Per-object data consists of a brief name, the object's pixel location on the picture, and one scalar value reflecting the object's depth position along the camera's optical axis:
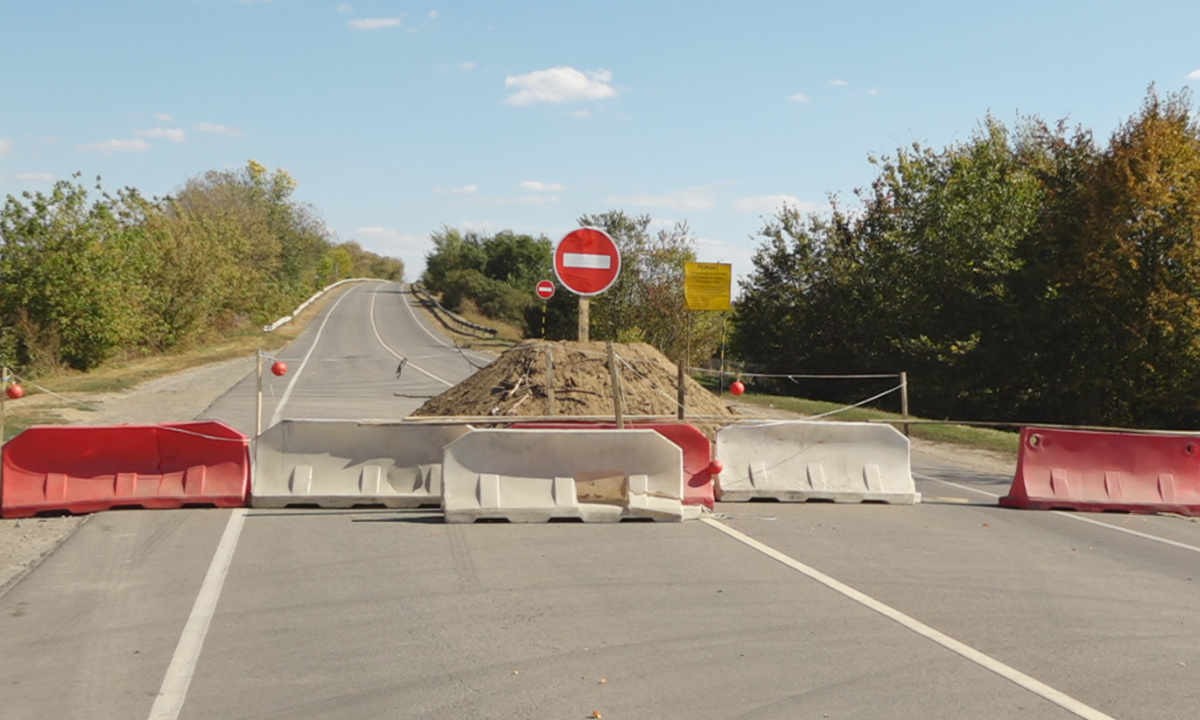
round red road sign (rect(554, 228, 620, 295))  13.37
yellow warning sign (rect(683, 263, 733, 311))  16.14
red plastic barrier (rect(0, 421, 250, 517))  10.34
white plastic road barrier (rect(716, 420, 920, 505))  11.88
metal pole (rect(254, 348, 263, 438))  11.10
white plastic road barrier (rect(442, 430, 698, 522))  10.26
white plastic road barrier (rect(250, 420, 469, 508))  10.81
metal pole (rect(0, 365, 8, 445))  10.50
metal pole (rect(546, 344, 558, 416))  13.70
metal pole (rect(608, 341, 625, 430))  11.65
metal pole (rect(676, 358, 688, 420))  13.76
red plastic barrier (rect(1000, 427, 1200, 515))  12.01
